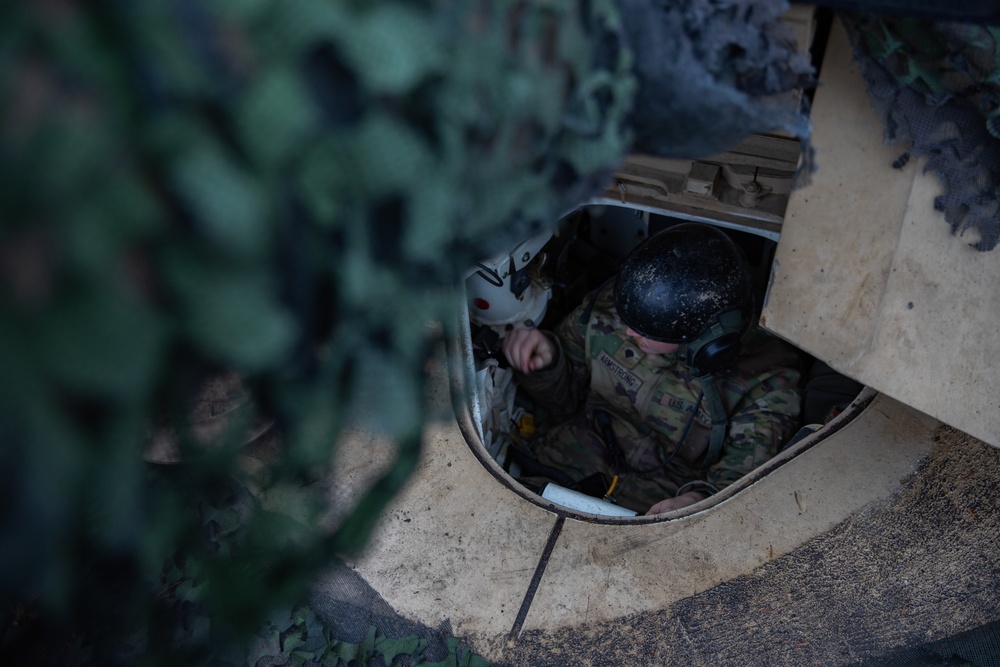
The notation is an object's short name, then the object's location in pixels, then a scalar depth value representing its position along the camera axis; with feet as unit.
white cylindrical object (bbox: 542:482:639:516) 5.87
